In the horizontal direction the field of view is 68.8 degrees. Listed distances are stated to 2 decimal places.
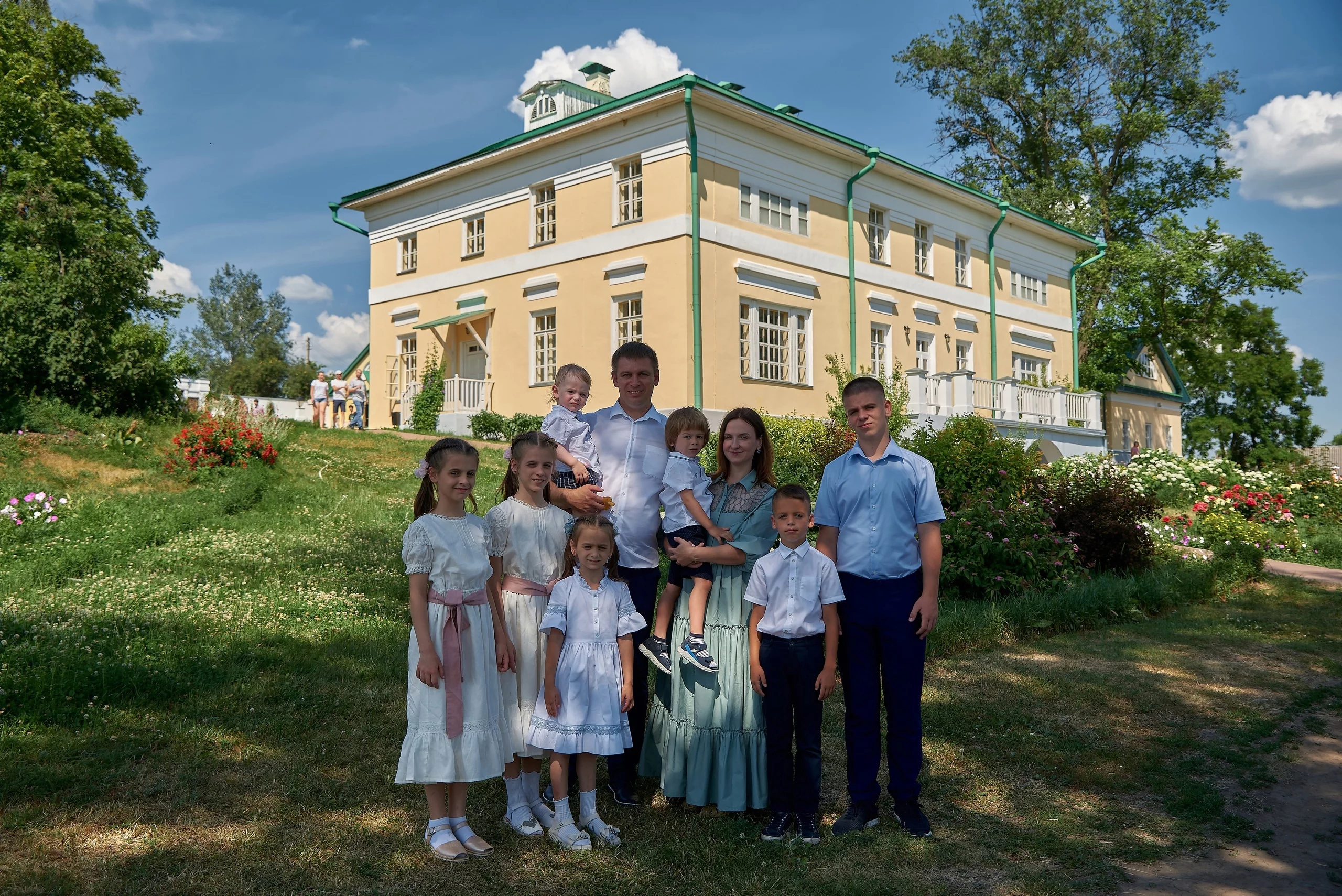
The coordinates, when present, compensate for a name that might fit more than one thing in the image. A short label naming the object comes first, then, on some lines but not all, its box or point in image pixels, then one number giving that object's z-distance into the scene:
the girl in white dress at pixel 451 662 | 3.89
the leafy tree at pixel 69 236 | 13.02
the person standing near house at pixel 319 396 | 21.78
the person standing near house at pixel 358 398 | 21.81
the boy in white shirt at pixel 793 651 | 4.16
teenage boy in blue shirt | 4.29
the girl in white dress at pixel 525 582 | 4.23
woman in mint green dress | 4.27
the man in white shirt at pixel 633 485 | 4.47
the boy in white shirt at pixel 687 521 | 4.28
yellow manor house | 17.69
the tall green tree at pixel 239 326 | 62.78
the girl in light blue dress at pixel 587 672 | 4.11
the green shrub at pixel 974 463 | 9.62
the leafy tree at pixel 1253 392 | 36.53
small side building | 32.34
